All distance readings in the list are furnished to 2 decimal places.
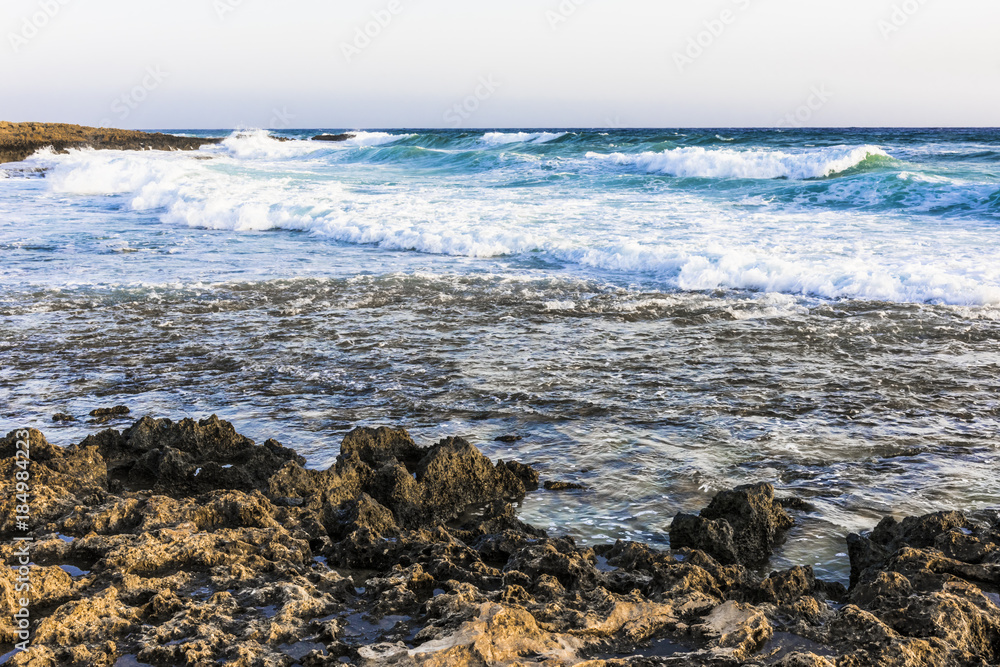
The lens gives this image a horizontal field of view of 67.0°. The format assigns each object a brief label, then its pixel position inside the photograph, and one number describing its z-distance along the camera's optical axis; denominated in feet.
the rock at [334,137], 231.24
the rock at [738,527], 11.48
